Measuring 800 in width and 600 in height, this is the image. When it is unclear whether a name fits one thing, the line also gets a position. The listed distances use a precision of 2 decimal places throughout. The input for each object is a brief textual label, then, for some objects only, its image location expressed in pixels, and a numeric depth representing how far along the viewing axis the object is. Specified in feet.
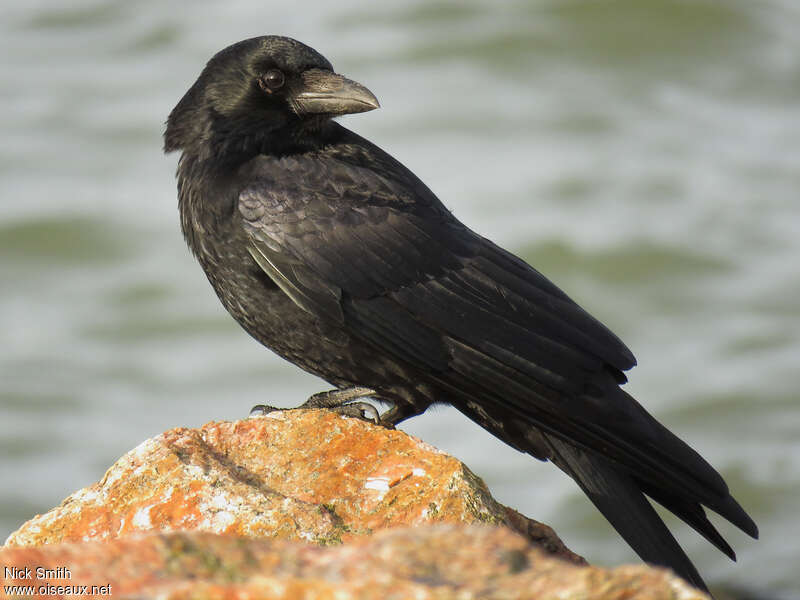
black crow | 36.81
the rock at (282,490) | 29.68
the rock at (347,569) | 17.99
